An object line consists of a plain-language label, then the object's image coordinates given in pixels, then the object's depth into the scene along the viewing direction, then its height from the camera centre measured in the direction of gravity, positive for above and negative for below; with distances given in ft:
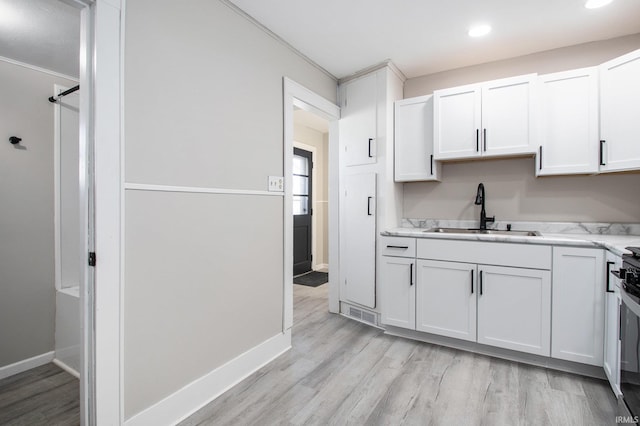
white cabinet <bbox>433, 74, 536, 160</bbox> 7.98 +2.54
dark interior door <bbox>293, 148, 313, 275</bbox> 16.48 -0.08
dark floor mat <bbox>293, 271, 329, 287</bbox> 14.74 -3.55
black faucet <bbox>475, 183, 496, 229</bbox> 9.12 +0.01
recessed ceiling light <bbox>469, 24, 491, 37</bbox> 7.52 +4.55
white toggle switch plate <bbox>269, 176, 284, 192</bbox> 7.57 +0.66
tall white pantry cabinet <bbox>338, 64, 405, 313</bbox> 9.61 +1.02
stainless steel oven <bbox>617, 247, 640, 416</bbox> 4.25 -1.85
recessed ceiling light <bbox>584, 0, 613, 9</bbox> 6.49 +4.49
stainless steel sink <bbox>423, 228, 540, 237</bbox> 8.48 -0.63
